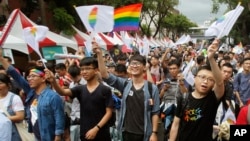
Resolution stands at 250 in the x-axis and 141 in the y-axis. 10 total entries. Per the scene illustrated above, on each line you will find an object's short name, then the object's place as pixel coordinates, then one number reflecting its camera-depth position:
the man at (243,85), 7.22
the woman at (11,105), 4.44
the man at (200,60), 7.93
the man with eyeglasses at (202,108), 3.66
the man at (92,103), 4.47
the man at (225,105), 4.28
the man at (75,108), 5.76
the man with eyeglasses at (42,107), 4.53
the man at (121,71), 6.69
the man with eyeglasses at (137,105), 4.52
